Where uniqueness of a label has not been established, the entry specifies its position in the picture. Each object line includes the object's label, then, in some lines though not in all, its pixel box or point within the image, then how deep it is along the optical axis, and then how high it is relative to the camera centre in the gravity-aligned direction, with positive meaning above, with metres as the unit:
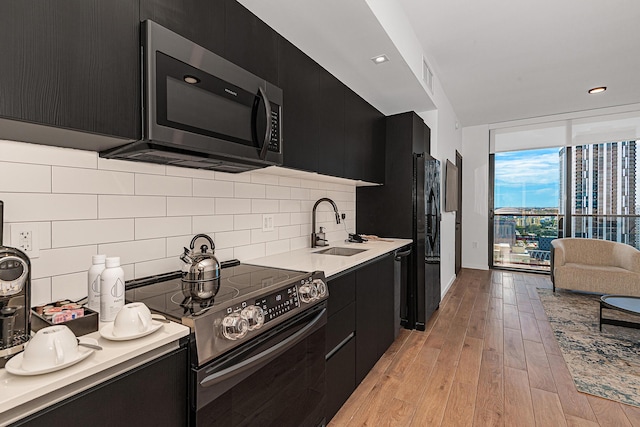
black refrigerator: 3.12 +0.05
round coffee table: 2.65 -0.82
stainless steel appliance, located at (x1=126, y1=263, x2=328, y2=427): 0.97 -0.49
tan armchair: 3.74 -0.72
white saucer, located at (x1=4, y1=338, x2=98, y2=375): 0.65 -0.34
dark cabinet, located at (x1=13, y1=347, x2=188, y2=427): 0.68 -0.47
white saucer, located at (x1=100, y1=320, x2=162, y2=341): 0.82 -0.33
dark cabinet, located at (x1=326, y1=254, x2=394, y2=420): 1.78 -0.76
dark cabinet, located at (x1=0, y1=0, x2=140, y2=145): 0.78 +0.42
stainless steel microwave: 1.07 +0.42
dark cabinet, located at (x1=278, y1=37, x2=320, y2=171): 1.80 +0.67
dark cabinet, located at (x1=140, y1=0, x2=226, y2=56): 1.11 +0.76
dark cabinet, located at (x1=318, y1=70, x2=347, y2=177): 2.16 +0.64
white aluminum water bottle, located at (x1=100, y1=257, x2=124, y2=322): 0.99 -0.26
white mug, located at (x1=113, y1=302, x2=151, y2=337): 0.84 -0.31
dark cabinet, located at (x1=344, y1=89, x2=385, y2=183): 2.55 +0.67
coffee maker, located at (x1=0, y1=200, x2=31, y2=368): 0.74 -0.22
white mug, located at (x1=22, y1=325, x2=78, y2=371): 0.67 -0.31
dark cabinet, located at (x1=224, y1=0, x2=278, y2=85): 1.42 +0.85
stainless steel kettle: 1.32 -0.27
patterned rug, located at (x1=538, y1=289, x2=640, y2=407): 2.09 -1.17
